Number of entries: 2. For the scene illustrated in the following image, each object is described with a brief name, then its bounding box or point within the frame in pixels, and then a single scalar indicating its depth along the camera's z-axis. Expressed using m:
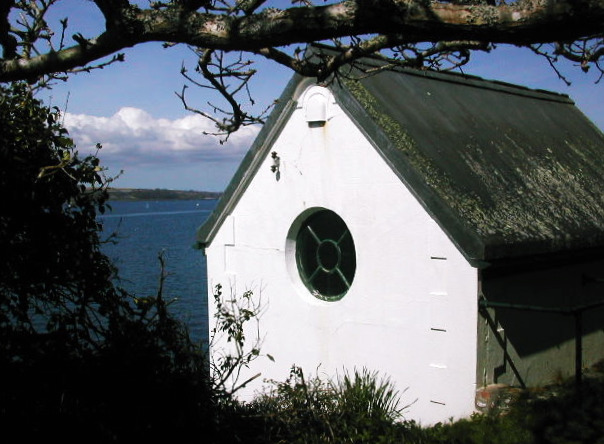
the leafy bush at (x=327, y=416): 7.34
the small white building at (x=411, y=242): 8.86
